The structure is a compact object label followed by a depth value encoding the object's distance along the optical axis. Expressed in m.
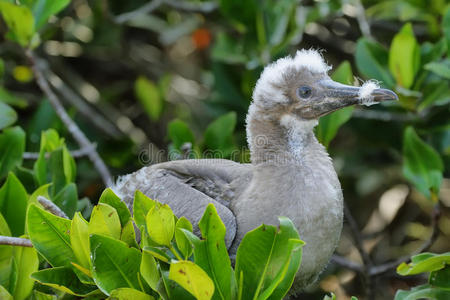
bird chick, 4.96
